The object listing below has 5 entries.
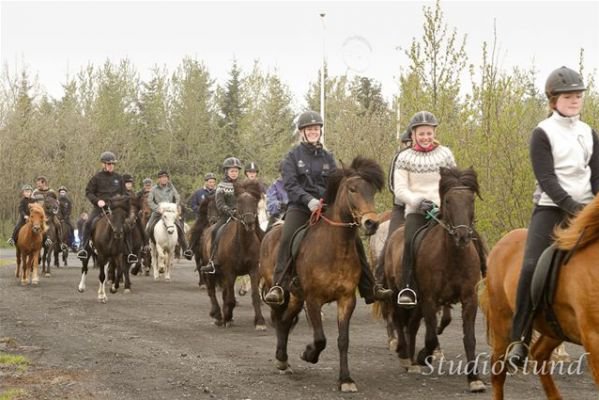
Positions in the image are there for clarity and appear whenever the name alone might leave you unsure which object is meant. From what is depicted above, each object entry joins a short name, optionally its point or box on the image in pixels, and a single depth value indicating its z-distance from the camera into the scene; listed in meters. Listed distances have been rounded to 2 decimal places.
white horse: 27.23
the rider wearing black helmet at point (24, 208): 27.19
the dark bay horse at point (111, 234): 21.53
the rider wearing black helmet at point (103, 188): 21.69
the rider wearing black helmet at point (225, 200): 17.69
